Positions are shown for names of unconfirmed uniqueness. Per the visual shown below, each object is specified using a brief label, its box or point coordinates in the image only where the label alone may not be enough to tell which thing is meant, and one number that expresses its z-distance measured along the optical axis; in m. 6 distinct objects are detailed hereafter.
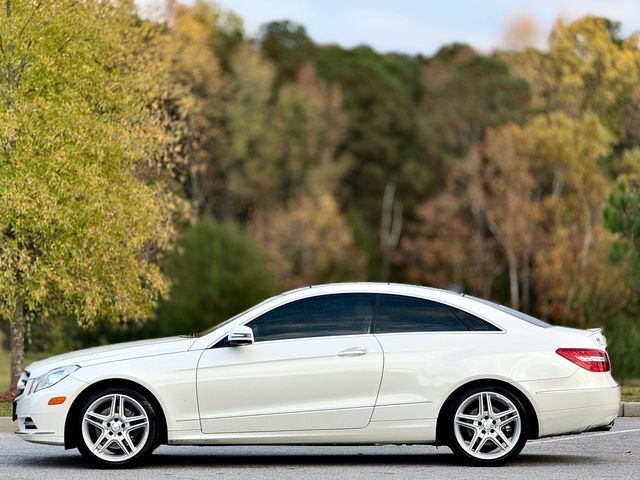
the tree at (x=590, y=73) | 74.38
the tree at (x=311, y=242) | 78.44
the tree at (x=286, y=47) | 99.62
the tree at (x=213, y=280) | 55.38
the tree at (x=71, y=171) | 20.97
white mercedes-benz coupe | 11.35
